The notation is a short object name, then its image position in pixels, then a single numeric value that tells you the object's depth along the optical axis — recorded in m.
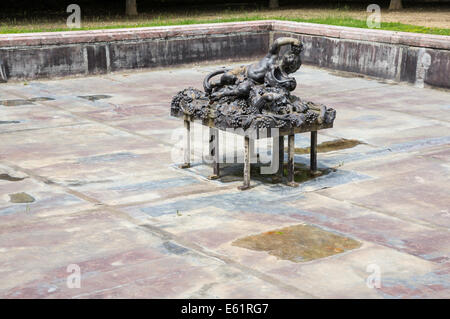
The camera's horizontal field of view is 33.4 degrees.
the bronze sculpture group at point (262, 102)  8.27
